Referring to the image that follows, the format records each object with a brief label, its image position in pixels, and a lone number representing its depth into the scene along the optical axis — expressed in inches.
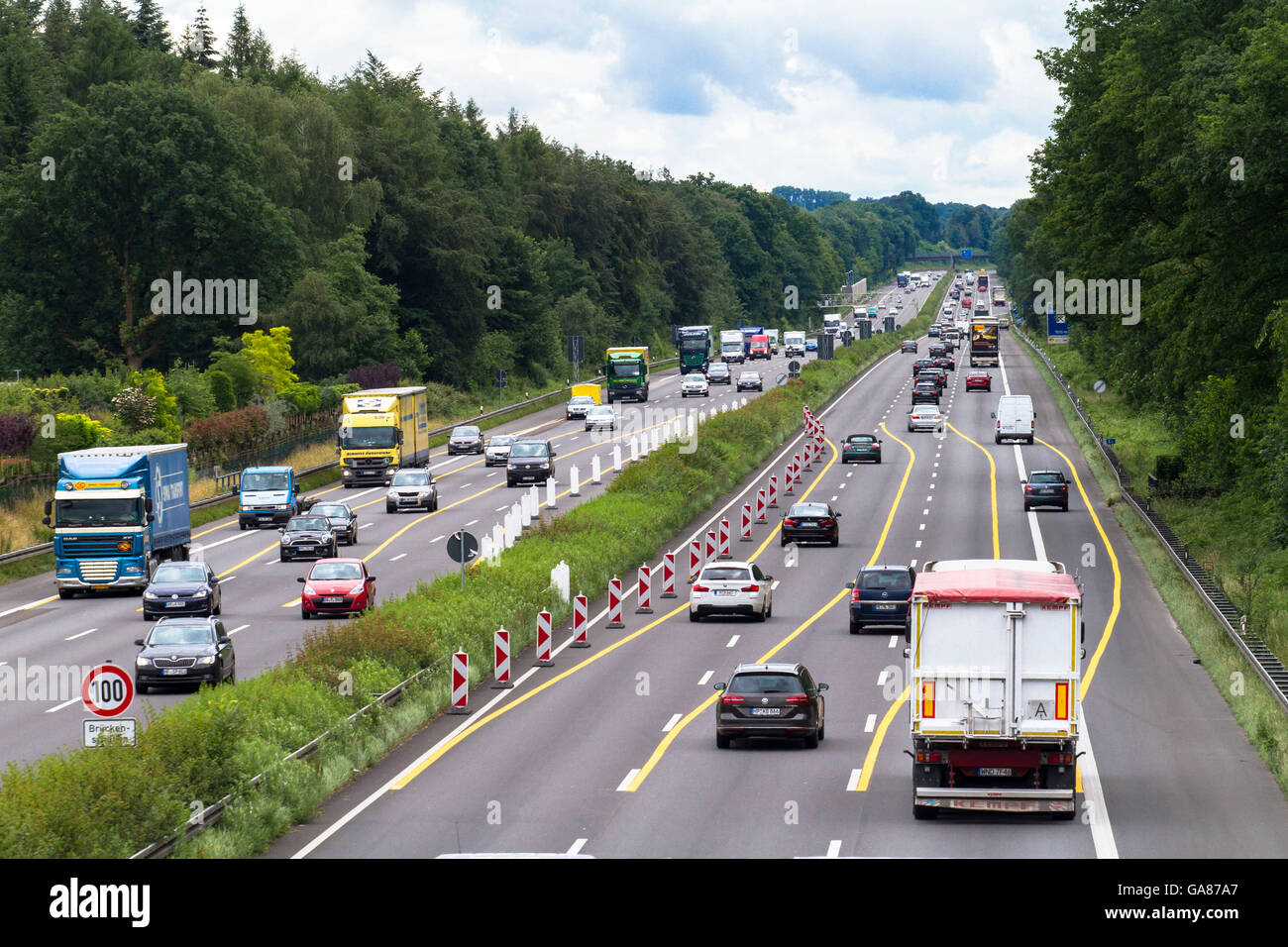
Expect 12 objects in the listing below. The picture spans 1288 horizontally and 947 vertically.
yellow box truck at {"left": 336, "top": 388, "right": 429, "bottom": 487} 2819.9
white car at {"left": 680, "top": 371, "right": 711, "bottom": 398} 4522.6
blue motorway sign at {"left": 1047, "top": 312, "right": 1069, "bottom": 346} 5728.3
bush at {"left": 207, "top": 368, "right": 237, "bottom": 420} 3112.7
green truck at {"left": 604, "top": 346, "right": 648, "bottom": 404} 4411.9
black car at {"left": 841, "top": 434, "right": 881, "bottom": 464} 3074.8
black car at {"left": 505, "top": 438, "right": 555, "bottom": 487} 2797.7
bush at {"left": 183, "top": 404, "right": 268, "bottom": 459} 2773.1
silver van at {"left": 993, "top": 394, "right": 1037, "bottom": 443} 3334.2
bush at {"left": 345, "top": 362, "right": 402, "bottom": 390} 3811.5
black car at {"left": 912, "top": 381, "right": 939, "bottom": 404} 4047.7
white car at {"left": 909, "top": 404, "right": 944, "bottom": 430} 3639.3
